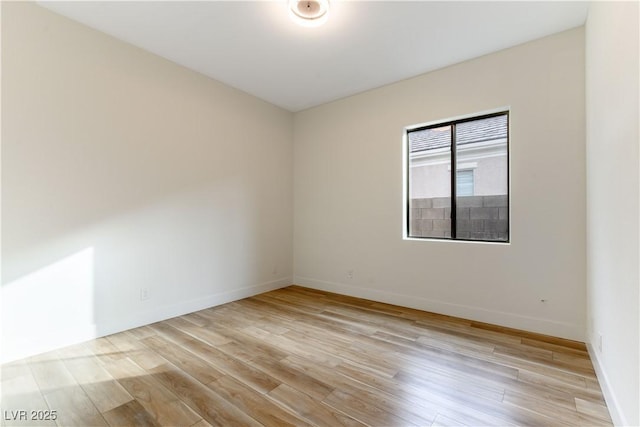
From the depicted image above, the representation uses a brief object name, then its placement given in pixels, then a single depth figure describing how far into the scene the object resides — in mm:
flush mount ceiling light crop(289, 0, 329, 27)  2205
